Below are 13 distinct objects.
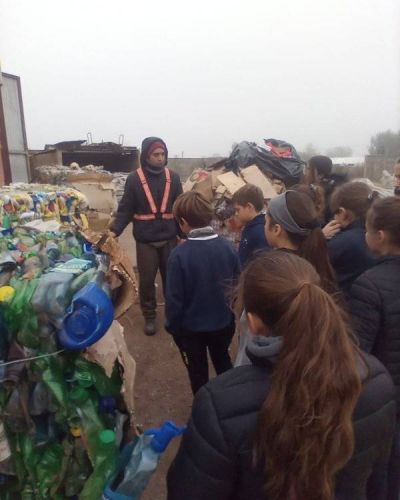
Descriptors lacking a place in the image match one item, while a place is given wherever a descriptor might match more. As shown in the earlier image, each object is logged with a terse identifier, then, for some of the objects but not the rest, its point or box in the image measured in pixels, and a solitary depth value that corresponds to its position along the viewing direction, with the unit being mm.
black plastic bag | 8164
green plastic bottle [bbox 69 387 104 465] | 1266
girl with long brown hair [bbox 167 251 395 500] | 951
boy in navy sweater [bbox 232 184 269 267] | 2785
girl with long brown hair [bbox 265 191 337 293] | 2045
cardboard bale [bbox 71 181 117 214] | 5707
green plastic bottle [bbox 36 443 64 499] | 1299
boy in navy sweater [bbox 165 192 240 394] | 2410
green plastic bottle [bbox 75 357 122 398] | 1266
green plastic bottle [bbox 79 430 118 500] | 1267
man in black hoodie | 4070
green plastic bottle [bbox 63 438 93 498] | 1302
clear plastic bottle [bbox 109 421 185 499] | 1240
